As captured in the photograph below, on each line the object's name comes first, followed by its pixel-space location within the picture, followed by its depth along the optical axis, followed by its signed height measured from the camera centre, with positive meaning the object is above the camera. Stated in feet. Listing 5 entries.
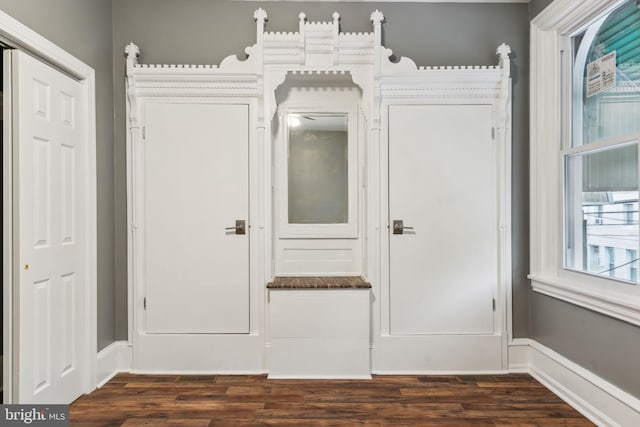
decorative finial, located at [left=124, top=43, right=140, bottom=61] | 9.61 +3.92
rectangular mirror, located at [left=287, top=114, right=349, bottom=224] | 10.63 +1.16
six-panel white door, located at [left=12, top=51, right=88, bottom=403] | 6.88 -0.33
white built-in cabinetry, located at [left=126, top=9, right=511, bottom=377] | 9.73 +0.07
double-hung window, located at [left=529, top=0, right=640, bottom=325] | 7.32 +1.19
